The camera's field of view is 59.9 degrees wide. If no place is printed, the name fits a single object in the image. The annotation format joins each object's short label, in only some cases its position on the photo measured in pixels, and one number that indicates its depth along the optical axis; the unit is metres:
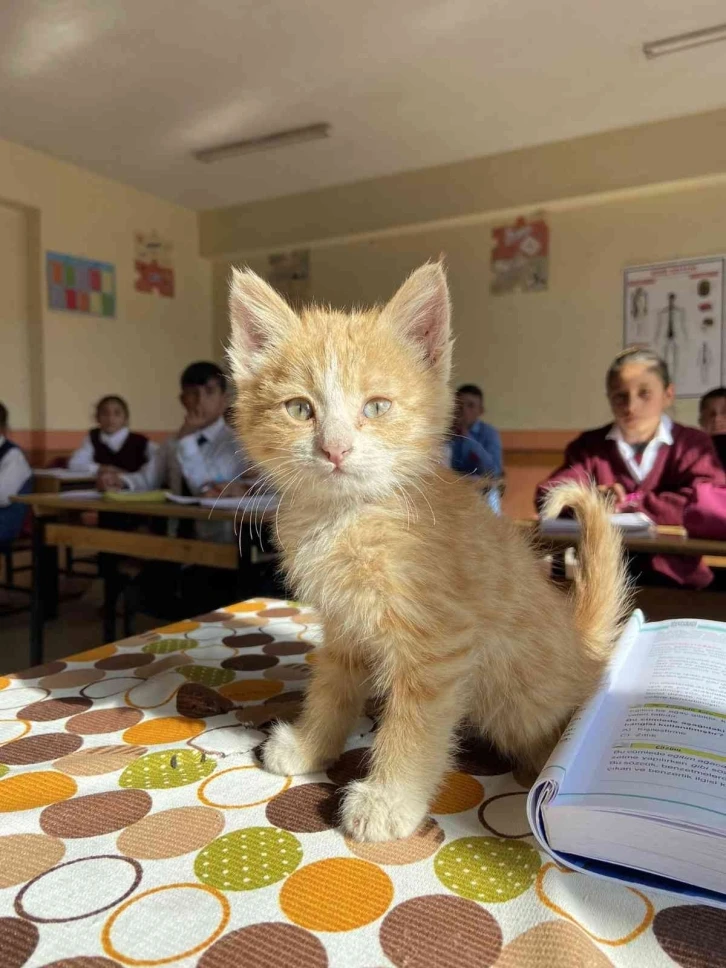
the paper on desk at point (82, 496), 2.21
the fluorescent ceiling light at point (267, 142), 3.65
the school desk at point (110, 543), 1.75
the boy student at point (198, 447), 2.62
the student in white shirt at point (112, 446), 3.53
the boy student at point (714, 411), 2.96
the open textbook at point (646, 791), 0.41
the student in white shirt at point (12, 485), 3.07
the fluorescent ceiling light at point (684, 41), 2.74
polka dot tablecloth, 0.38
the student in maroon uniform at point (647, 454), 1.75
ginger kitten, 0.56
